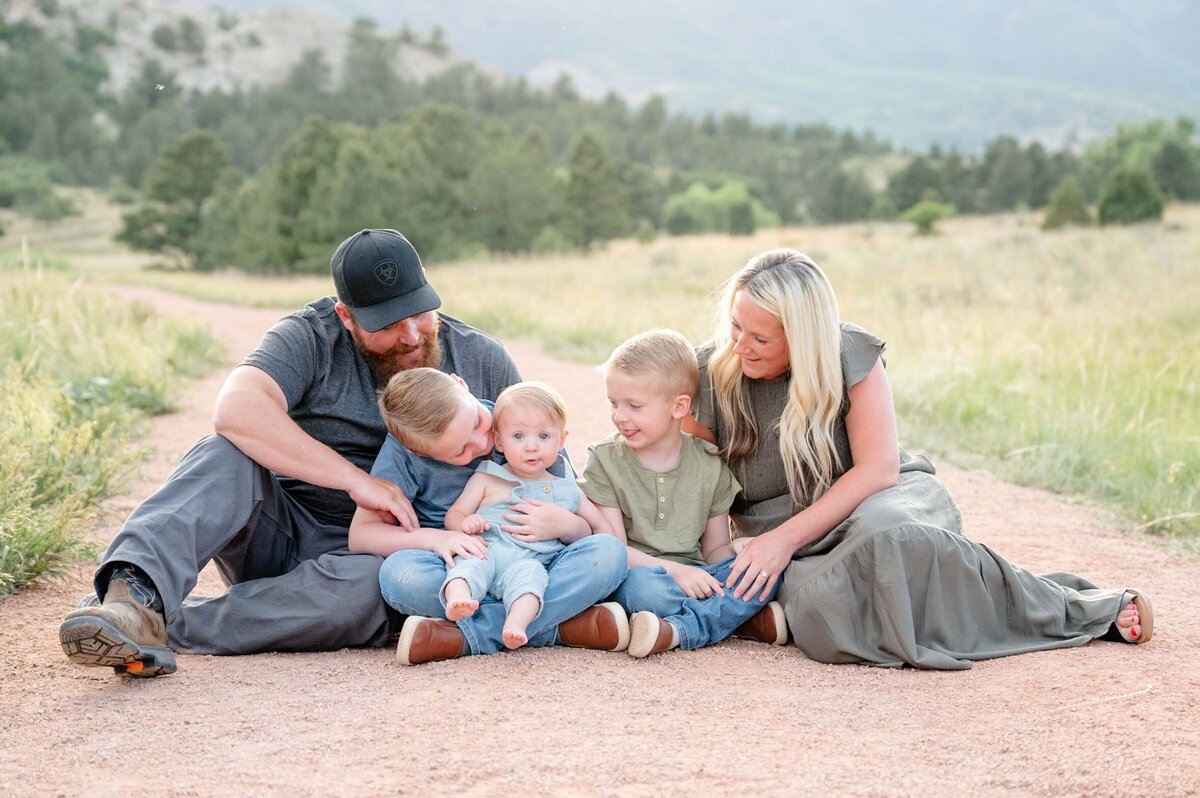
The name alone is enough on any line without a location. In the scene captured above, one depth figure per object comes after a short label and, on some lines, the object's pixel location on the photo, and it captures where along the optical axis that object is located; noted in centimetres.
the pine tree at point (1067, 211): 3108
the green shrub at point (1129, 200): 3044
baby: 392
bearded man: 378
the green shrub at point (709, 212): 5830
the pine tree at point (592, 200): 4291
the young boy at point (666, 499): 416
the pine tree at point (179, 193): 5191
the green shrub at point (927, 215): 3822
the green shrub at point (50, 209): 6625
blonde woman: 400
